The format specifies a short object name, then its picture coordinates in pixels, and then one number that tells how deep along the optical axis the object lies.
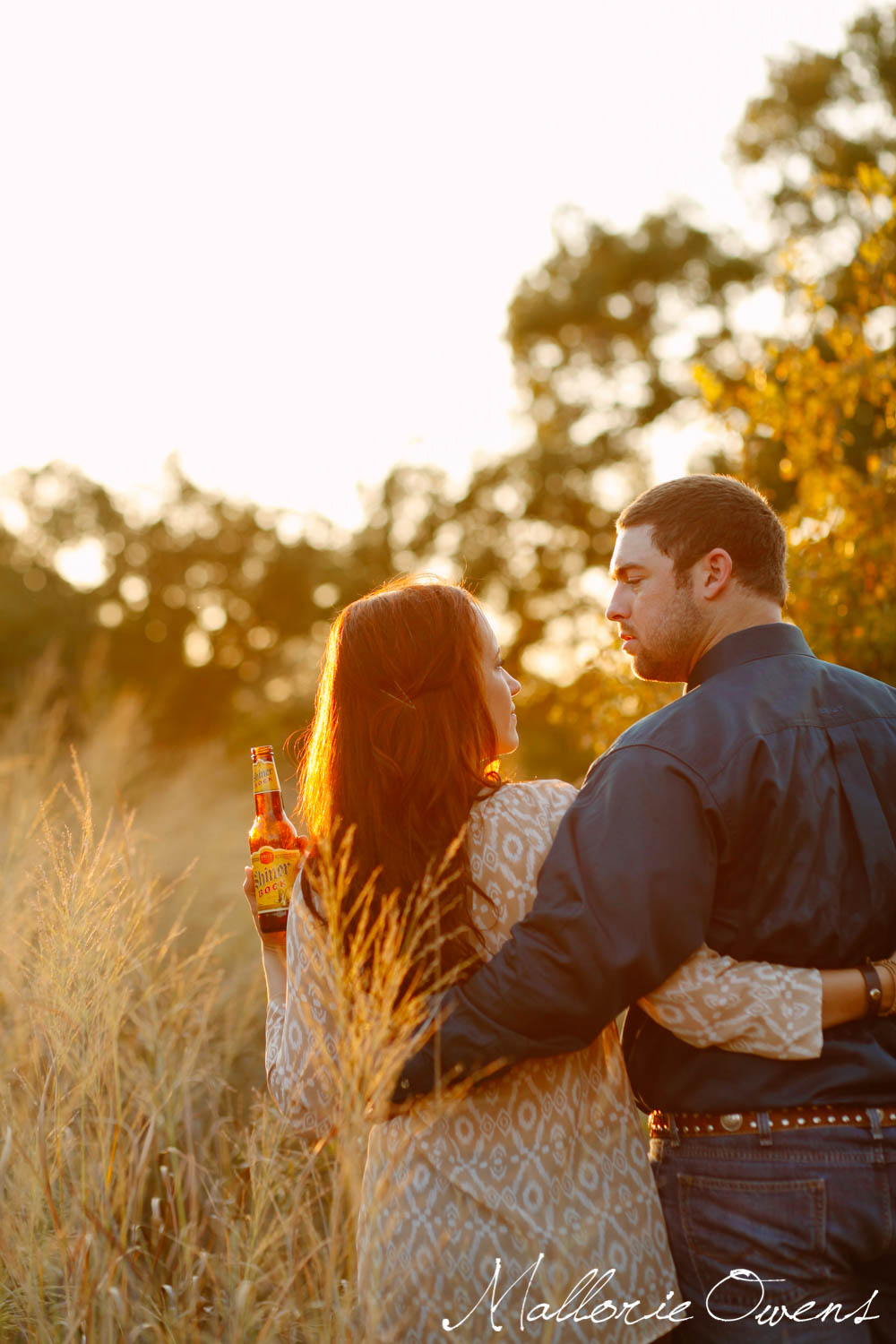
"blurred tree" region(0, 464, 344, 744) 15.44
